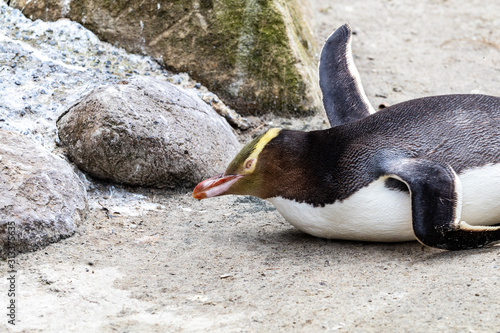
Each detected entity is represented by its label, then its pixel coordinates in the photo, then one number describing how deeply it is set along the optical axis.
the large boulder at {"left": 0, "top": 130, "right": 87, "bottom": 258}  7.01
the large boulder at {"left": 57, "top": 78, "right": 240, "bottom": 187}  8.95
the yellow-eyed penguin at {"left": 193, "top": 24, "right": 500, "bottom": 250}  6.58
